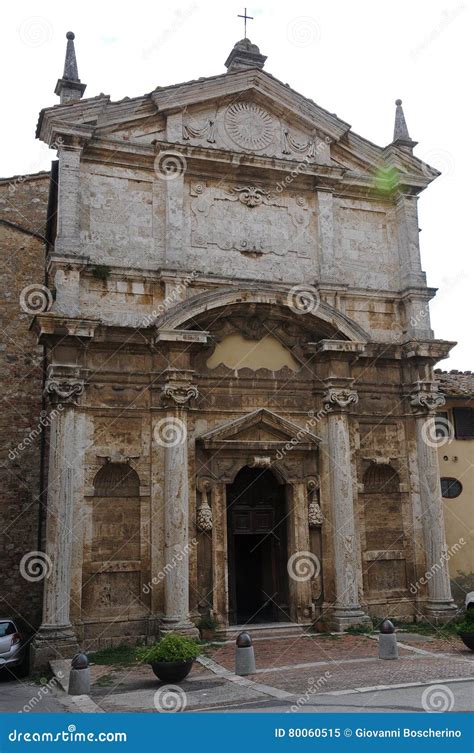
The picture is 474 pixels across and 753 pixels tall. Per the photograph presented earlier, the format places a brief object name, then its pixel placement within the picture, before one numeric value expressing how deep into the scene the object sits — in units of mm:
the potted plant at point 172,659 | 11672
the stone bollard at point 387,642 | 13117
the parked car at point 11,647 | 14578
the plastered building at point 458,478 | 19812
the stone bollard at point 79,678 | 11188
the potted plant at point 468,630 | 13609
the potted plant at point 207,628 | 15473
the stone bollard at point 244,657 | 12172
